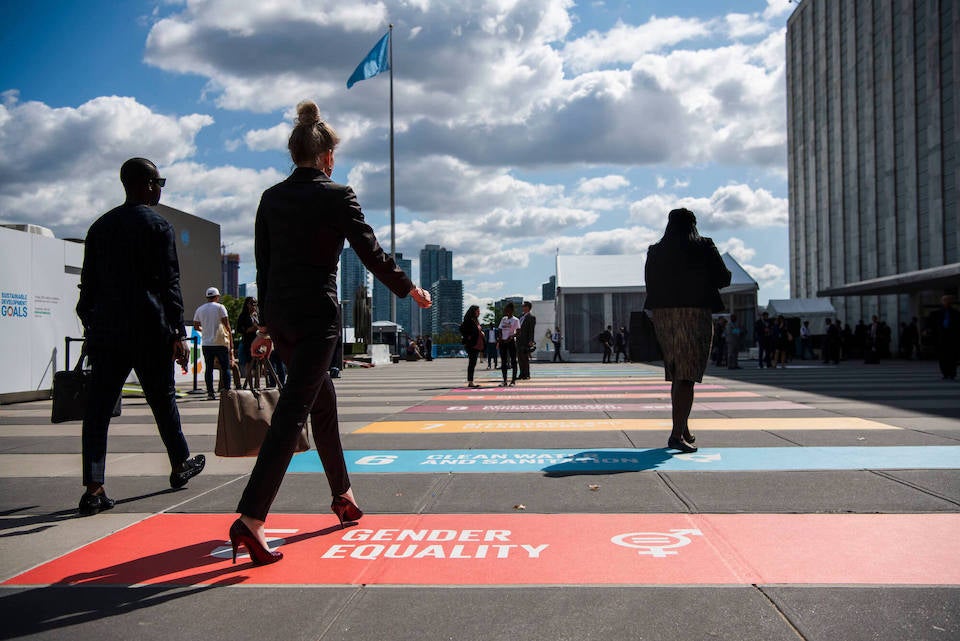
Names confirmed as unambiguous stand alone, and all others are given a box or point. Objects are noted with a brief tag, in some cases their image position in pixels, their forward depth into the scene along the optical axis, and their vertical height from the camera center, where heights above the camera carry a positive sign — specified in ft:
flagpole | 128.57 +18.97
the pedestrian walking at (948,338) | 53.36 -0.15
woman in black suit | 11.01 +0.81
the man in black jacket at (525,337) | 60.03 +0.08
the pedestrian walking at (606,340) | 104.20 -0.31
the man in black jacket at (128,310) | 14.58 +0.55
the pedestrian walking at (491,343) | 75.76 -0.47
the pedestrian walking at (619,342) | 107.01 -0.66
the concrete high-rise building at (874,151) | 120.26 +33.84
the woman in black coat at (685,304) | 20.83 +0.87
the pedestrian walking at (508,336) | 54.44 +0.14
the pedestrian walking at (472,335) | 52.75 +0.22
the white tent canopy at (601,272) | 142.61 +11.88
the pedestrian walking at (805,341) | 103.50 -0.58
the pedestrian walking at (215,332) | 40.24 +0.39
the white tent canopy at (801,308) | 115.44 +4.11
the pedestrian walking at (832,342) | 89.61 -0.62
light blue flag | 123.24 +42.72
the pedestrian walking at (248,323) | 42.37 +0.88
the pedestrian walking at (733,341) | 75.92 -0.43
